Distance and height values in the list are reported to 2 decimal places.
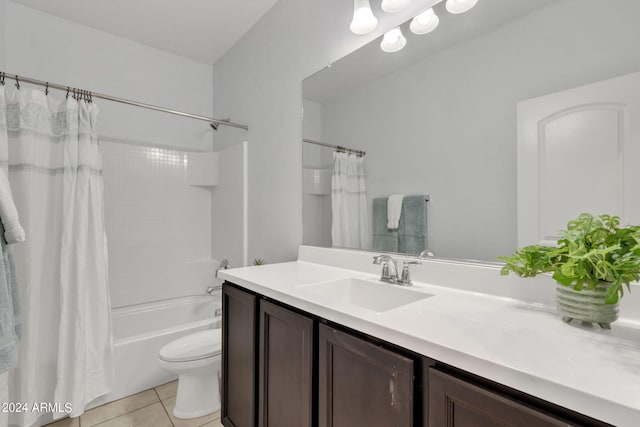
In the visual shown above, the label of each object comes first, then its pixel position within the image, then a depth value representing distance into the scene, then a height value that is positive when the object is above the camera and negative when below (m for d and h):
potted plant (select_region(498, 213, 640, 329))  0.62 -0.12
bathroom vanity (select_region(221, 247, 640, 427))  0.51 -0.33
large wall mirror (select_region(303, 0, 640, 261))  0.87 +0.42
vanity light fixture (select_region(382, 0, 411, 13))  1.24 +0.87
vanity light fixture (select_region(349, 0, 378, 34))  1.35 +0.88
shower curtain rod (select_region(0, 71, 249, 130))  1.60 +0.71
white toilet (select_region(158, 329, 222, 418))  1.68 -0.95
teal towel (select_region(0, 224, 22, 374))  1.27 -0.45
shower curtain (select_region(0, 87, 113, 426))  1.64 -0.23
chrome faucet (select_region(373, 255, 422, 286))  1.20 -0.24
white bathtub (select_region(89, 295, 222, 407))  1.95 -0.88
